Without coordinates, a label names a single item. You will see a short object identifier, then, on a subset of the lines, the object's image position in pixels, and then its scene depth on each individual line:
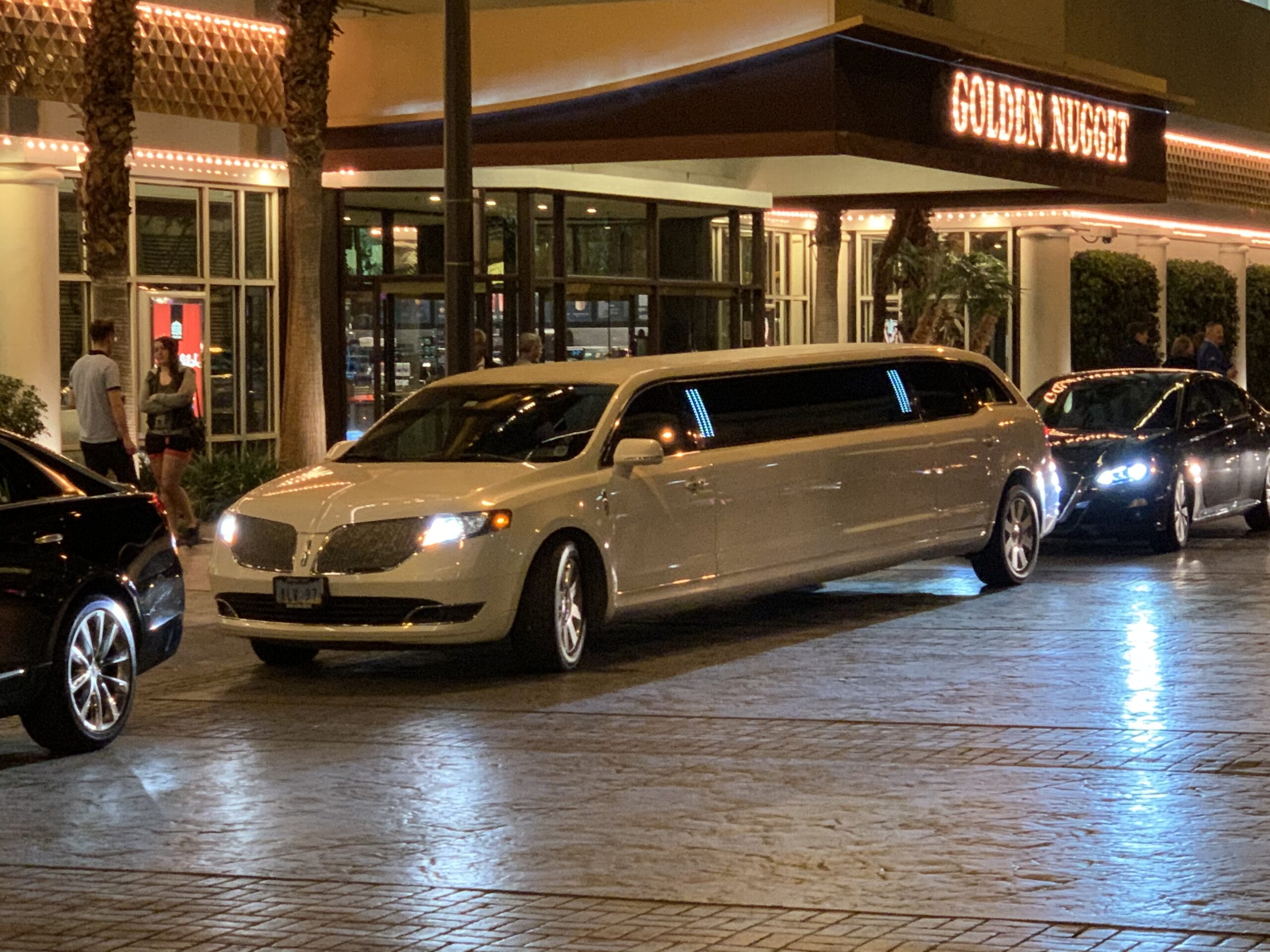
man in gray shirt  18.45
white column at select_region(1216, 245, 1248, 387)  45.97
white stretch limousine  12.02
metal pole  16.62
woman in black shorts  18.83
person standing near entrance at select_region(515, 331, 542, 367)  21.91
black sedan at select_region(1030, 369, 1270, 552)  18.56
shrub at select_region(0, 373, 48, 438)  20.34
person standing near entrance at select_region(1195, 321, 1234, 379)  26.94
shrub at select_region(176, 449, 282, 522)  21.92
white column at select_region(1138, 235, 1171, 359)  42.25
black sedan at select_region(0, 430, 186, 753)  9.65
